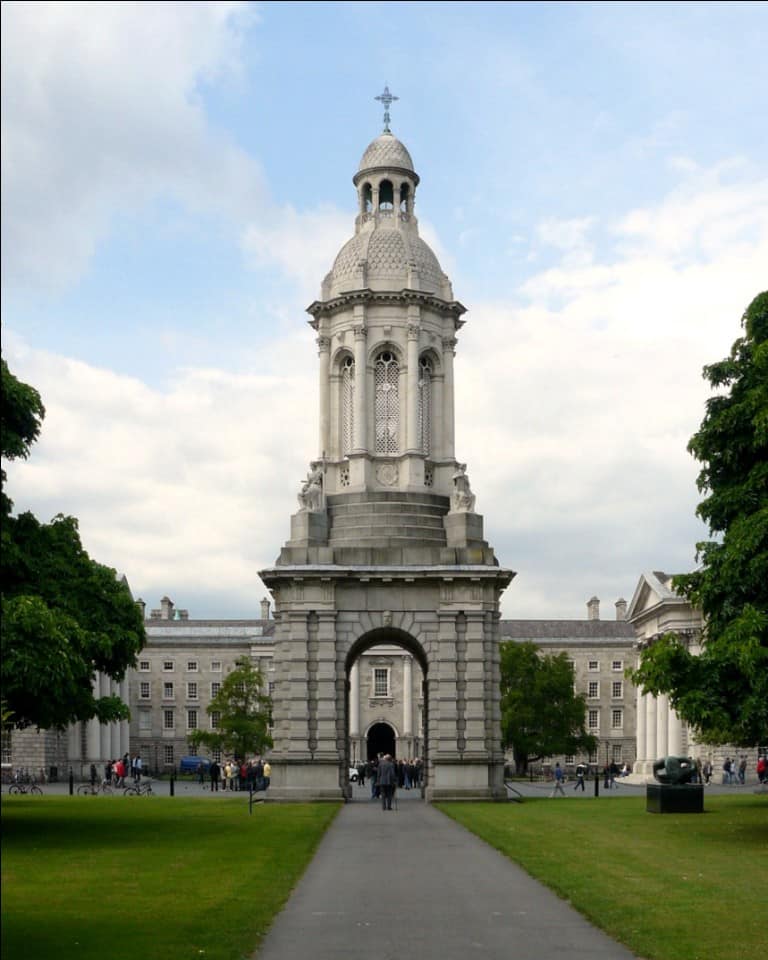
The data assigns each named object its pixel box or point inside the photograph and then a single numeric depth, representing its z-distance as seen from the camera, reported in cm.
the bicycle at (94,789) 6762
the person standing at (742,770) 7794
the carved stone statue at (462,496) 5162
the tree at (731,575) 3100
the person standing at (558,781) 6053
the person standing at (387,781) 4562
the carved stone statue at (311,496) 5191
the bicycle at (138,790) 6506
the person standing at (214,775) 7031
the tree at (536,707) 9306
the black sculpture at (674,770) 4853
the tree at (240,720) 9856
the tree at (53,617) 2916
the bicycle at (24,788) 7369
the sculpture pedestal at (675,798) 4425
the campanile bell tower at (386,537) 4966
